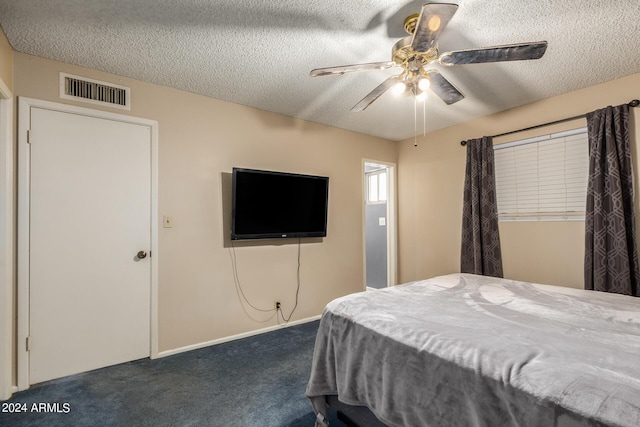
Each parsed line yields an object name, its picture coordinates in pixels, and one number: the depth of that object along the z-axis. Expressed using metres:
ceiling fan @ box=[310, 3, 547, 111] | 1.38
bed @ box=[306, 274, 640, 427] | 0.89
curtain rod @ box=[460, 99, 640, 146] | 2.41
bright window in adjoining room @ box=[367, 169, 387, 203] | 4.95
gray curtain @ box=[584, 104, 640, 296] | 2.39
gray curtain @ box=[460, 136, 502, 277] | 3.24
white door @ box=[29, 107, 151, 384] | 2.17
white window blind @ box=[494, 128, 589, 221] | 2.76
